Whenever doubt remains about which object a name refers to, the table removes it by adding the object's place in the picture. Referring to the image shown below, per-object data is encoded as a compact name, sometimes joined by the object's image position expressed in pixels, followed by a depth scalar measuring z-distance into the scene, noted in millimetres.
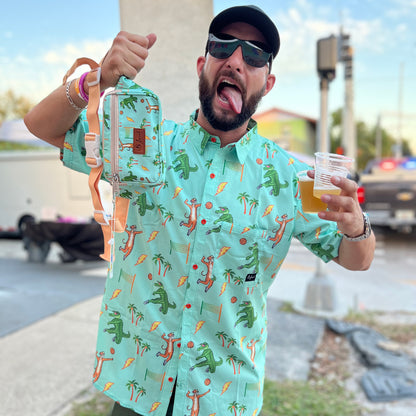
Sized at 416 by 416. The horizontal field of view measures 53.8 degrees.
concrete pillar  2820
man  1486
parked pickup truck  10578
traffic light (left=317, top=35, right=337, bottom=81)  5180
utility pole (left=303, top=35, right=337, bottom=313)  5199
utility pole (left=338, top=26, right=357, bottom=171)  15223
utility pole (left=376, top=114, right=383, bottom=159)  43869
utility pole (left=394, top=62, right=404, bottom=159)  35144
